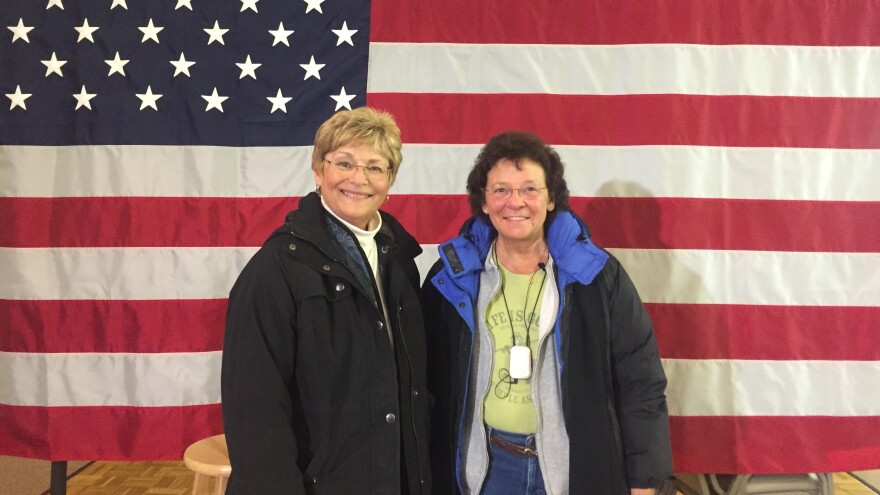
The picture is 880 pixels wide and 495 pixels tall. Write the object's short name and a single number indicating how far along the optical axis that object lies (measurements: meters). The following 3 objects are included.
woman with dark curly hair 1.64
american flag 2.53
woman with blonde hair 1.35
